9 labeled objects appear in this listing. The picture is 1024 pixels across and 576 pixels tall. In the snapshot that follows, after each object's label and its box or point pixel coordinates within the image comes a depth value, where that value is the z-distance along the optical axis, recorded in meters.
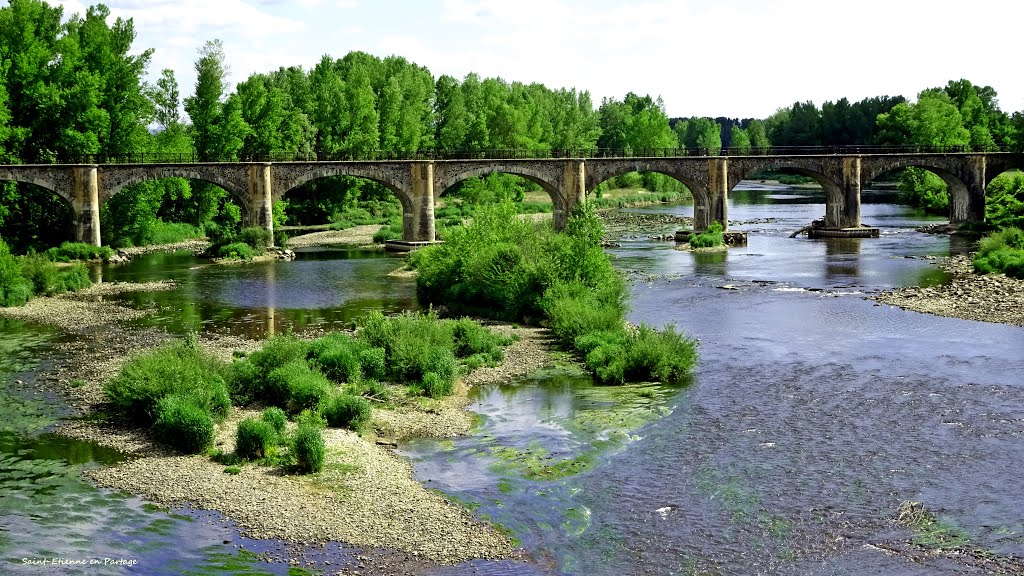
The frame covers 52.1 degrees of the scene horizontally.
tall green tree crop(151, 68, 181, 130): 85.44
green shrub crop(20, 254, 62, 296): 52.88
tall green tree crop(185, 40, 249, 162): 82.69
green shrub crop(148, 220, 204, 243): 78.94
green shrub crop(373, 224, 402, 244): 81.62
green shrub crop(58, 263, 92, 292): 54.38
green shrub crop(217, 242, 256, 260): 68.62
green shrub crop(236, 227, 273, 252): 70.19
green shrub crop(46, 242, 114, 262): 65.69
